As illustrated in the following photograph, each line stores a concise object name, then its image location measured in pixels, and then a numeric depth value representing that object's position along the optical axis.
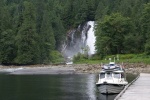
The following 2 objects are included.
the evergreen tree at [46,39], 139.00
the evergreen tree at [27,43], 128.50
